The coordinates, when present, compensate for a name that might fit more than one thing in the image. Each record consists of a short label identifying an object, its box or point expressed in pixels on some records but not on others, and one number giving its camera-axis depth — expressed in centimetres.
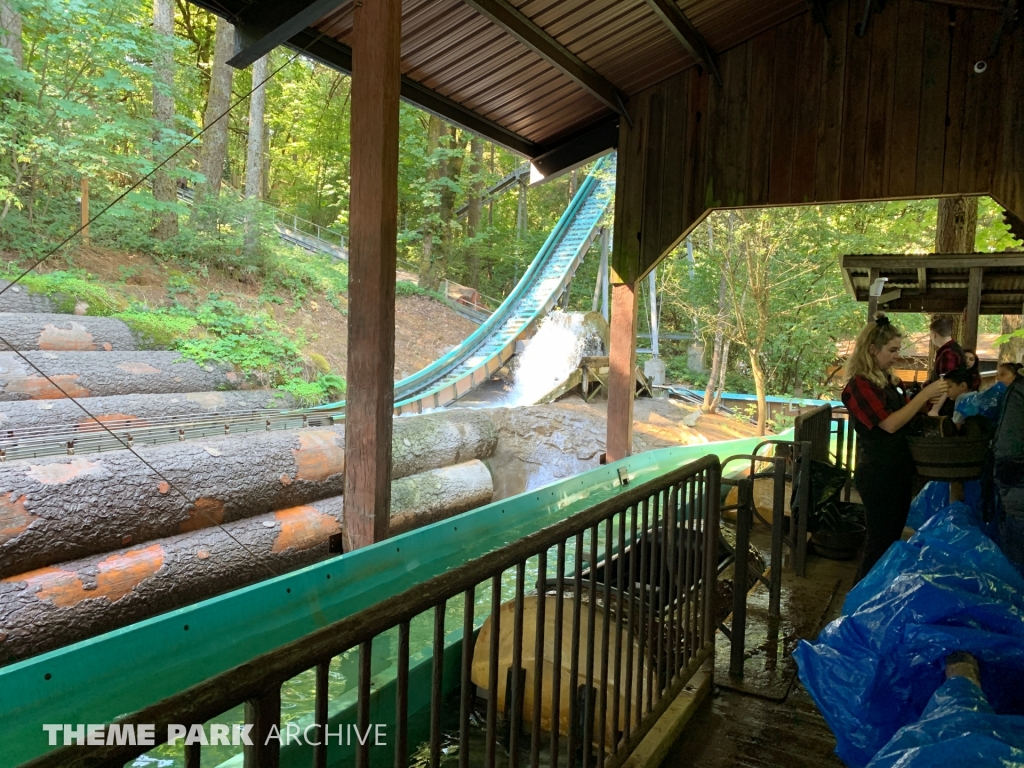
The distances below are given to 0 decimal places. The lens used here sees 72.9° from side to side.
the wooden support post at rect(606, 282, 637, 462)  641
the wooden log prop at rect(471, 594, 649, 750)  236
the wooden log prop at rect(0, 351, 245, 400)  705
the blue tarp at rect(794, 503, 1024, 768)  169
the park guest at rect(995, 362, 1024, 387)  359
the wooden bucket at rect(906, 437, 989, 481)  297
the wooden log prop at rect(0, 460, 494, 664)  354
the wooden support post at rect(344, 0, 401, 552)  346
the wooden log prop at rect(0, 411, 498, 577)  379
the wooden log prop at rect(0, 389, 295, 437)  588
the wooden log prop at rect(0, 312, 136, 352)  780
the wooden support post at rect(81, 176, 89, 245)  1138
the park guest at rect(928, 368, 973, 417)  323
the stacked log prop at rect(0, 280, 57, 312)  881
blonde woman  303
